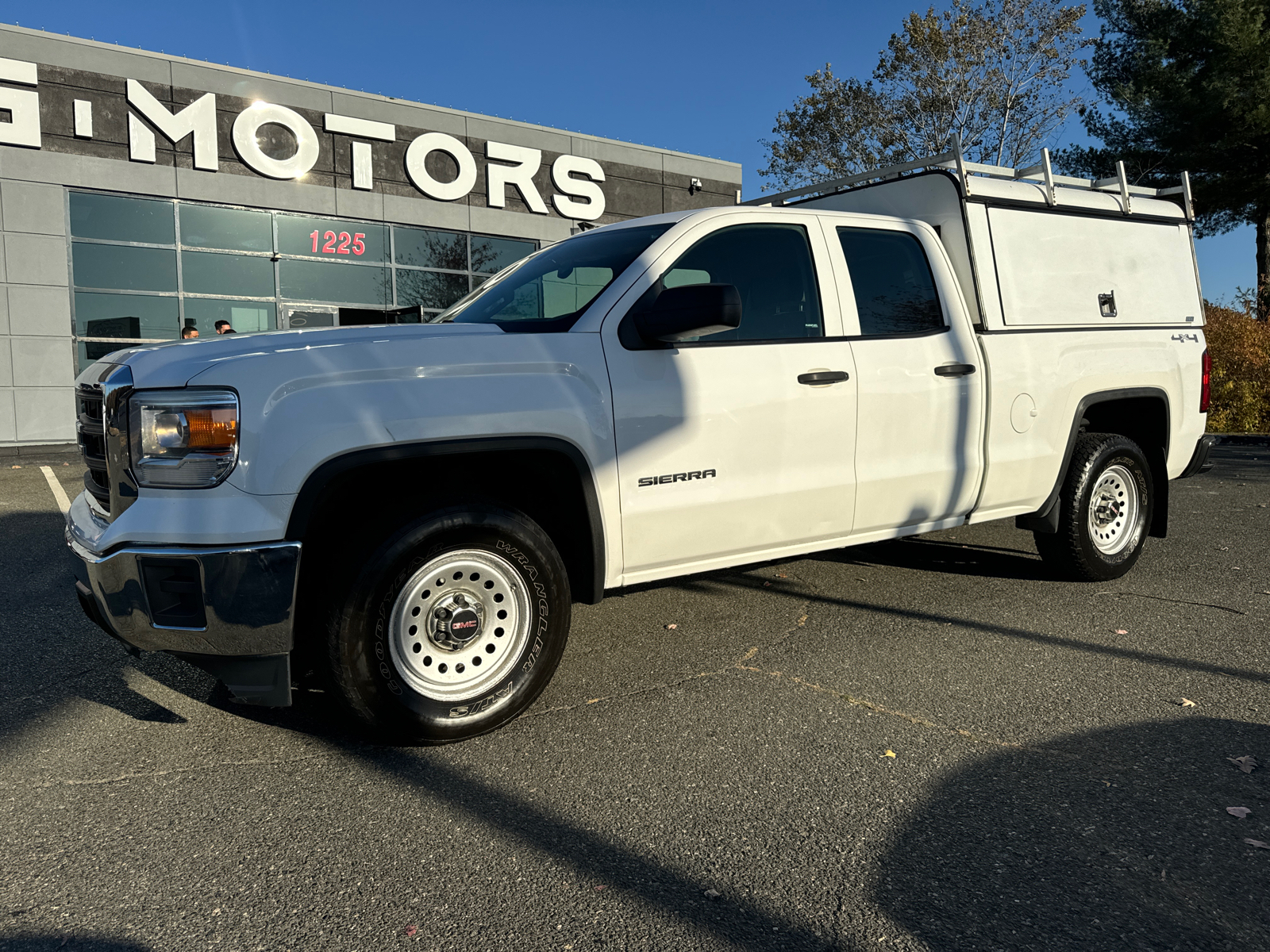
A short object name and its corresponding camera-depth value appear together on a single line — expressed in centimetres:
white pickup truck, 305
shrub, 1669
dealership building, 1564
